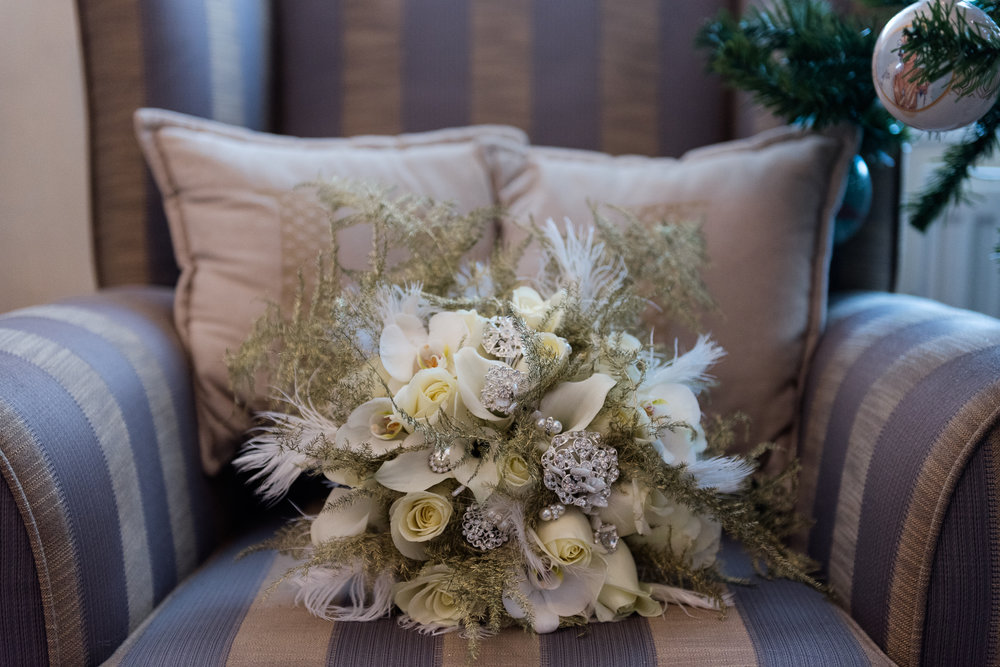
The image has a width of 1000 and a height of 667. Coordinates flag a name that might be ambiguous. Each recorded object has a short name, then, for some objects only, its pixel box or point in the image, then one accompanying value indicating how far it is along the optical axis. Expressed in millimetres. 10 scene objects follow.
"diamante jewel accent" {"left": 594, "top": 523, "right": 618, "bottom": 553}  644
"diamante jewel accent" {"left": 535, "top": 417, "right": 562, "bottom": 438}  628
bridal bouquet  627
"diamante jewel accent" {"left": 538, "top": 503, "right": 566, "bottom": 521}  630
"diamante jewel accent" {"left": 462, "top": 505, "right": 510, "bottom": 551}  636
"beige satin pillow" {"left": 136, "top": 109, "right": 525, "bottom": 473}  912
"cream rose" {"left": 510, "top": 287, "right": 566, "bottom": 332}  683
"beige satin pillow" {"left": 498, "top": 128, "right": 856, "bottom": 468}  930
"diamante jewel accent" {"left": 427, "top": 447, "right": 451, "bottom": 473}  629
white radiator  1508
